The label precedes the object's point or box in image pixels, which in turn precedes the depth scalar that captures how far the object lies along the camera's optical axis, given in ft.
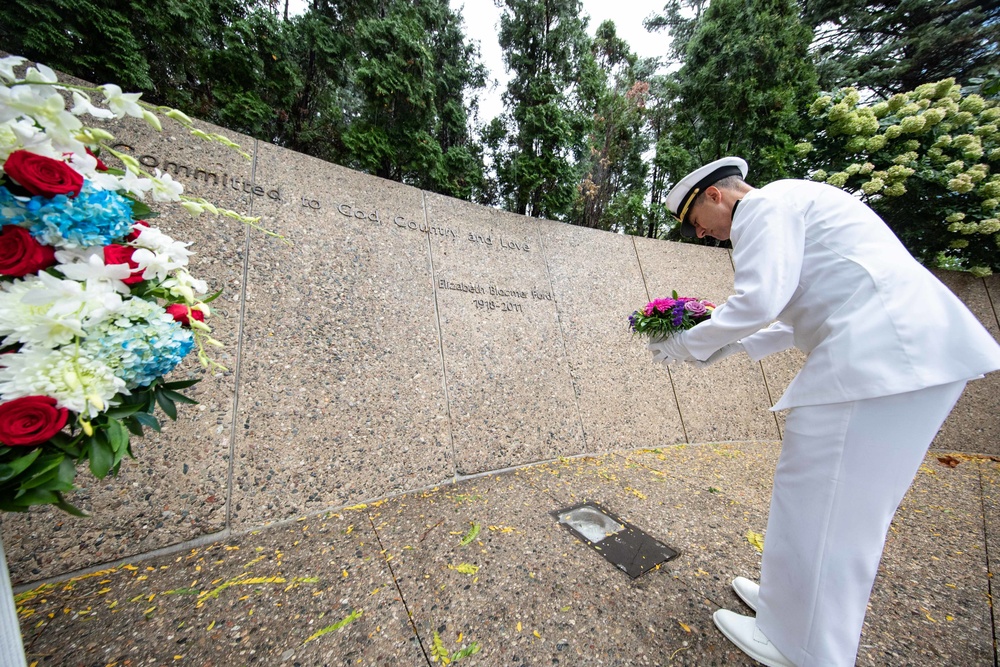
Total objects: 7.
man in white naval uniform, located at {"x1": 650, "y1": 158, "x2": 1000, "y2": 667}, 4.10
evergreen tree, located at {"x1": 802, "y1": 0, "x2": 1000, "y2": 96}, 23.08
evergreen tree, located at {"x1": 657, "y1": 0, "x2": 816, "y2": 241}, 17.49
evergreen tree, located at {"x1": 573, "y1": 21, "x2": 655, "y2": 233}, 19.40
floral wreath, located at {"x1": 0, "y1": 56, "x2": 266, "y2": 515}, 2.43
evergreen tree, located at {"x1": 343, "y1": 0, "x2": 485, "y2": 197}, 11.88
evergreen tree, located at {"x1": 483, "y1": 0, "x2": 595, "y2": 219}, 13.82
